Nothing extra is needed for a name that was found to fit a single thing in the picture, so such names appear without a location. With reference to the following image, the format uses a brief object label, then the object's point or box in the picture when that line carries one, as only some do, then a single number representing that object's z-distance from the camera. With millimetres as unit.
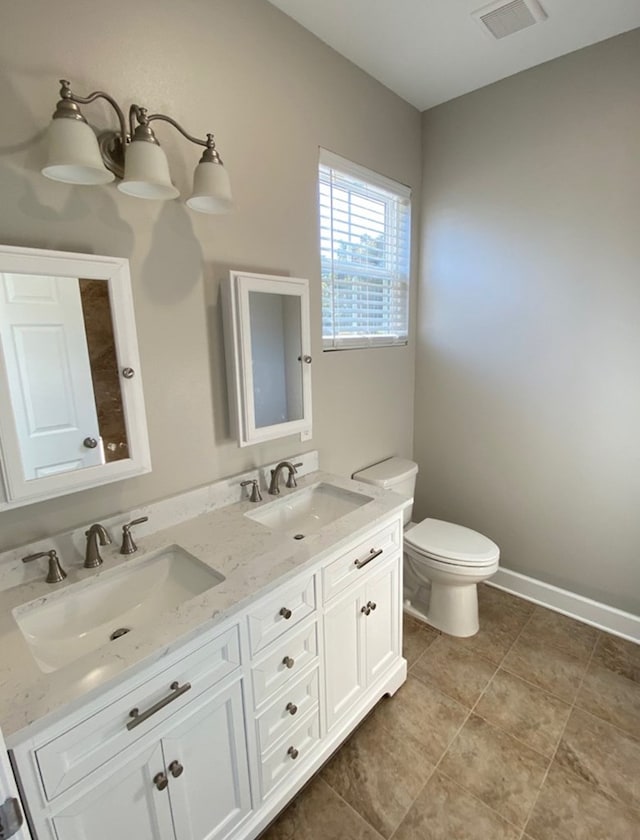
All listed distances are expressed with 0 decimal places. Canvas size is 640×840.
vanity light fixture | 993
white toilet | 1945
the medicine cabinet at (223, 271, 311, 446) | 1500
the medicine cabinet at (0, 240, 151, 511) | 1047
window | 1911
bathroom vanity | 813
